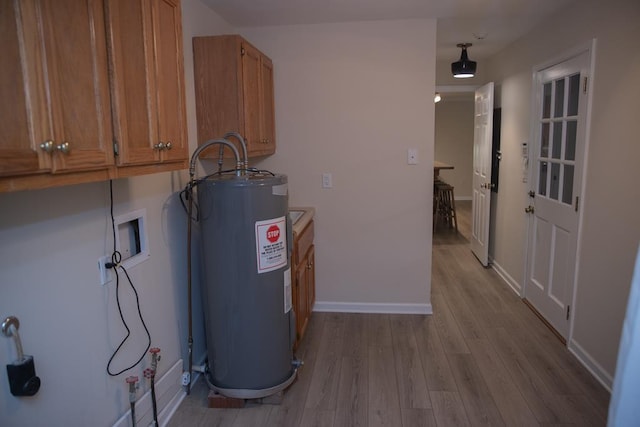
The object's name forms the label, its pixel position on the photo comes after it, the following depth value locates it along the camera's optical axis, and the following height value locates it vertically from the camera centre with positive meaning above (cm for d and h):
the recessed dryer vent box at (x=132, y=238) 194 -40
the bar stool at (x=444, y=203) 705 -89
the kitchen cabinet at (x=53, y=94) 98 +15
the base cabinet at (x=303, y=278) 285 -91
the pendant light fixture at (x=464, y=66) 449 +83
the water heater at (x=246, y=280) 221 -69
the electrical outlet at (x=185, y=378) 252 -131
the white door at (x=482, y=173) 480 -29
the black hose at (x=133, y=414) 193 -117
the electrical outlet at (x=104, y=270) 176 -48
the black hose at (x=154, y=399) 208 -119
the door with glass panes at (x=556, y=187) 298 -30
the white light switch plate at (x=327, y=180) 361 -25
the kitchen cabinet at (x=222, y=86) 257 +38
